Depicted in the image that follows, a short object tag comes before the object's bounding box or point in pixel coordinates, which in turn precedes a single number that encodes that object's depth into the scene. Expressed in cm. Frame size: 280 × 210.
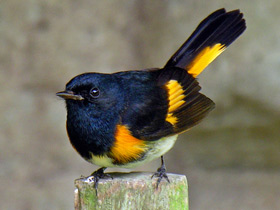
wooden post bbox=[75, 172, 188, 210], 536
